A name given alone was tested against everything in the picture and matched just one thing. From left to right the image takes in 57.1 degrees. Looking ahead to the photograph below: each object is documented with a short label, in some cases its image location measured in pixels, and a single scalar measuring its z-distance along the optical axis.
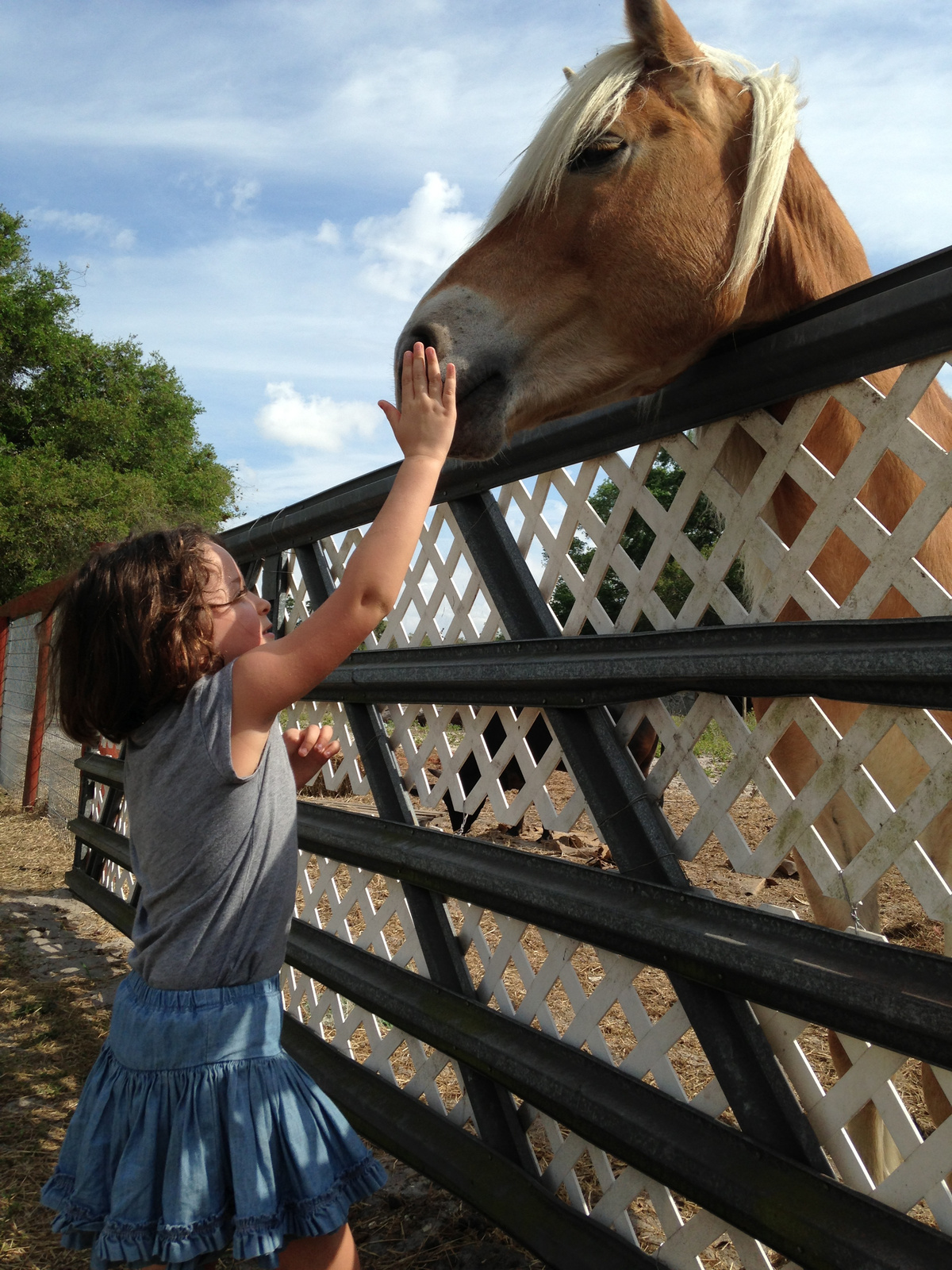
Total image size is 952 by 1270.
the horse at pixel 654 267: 1.68
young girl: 1.49
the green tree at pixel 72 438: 19.44
